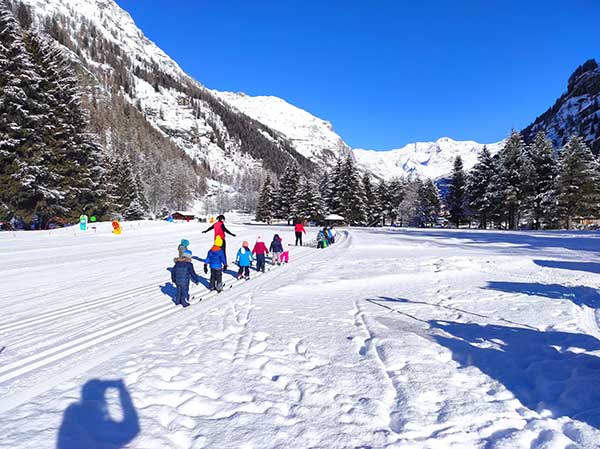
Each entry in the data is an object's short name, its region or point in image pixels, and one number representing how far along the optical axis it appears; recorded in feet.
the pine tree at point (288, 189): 192.13
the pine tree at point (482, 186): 124.16
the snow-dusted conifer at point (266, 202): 209.77
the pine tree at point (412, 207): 183.73
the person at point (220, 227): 32.24
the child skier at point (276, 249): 42.91
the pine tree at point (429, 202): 180.34
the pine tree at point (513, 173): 115.85
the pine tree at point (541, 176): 114.52
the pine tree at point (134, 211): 162.61
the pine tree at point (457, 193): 151.33
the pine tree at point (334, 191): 171.83
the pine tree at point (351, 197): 167.63
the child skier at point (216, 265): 28.02
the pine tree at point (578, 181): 102.12
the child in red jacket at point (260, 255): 38.65
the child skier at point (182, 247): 23.75
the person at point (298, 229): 65.90
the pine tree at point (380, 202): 185.06
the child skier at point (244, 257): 33.12
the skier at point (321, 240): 64.49
